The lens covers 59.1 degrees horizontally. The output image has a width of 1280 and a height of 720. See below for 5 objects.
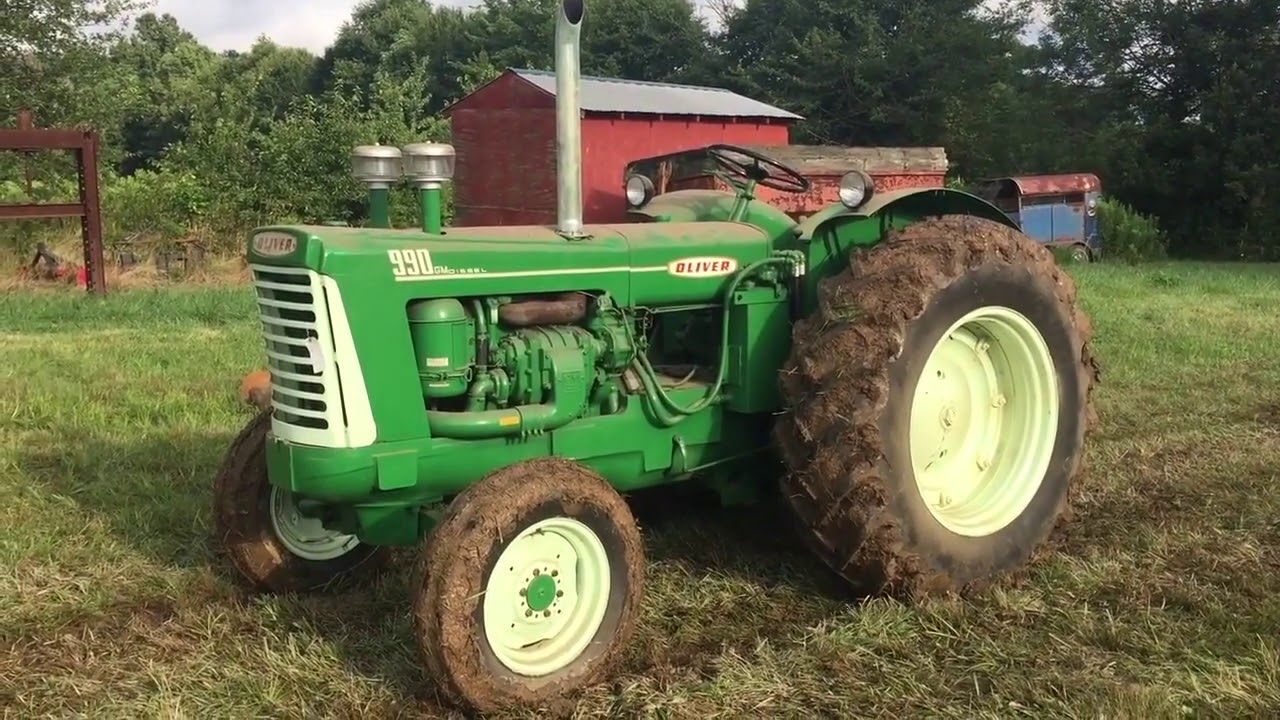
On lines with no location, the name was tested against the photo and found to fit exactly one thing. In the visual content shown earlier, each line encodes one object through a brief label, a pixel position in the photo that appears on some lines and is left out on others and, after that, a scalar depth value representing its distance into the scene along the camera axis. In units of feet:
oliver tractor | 10.16
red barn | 57.72
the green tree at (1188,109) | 83.20
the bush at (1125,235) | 75.41
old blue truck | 69.56
